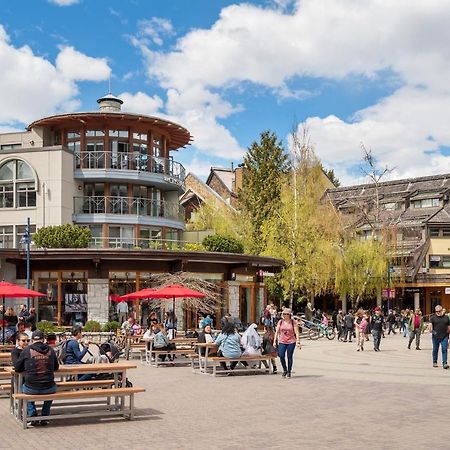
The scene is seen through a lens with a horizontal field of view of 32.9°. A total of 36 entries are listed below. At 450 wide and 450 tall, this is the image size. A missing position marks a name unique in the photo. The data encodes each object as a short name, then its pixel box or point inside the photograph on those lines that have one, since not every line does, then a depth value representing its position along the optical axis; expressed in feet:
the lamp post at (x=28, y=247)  108.17
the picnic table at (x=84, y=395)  38.88
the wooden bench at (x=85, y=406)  37.99
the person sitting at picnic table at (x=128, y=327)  84.86
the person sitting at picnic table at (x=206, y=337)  68.18
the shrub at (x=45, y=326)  100.81
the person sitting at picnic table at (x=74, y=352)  49.01
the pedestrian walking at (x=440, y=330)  68.23
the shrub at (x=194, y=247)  135.23
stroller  50.21
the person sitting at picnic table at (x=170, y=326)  89.61
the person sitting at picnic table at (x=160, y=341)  72.54
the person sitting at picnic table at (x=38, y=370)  38.88
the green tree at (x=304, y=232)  169.37
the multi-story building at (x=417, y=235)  207.21
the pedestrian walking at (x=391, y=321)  155.44
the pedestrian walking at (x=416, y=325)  95.96
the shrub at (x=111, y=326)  109.09
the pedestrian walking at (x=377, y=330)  94.68
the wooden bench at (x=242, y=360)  63.62
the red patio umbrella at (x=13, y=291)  74.74
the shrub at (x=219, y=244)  133.41
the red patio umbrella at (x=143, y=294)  88.65
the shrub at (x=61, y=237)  122.31
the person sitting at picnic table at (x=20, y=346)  41.98
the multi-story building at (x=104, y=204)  122.72
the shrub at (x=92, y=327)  108.06
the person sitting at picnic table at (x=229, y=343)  64.44
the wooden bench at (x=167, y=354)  71.61
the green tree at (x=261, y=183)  194.70
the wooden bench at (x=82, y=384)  40.83
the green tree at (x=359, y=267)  181.57
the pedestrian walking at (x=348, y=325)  119.03
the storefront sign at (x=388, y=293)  176.02
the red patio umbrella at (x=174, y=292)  84.27
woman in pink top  60.29
